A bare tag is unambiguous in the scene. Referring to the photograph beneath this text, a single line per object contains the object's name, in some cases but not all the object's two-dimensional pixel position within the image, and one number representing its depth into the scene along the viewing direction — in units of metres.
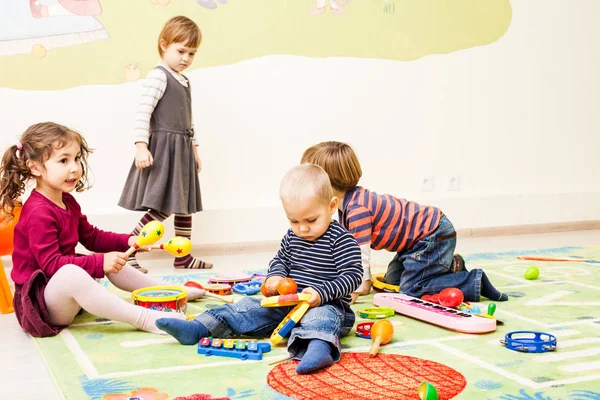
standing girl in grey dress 2.87
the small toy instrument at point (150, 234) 2.01
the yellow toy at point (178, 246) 2.10
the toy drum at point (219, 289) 2.41
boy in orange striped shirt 2.25
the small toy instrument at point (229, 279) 2.56
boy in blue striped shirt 1.74
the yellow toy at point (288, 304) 1.74
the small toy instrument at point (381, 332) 1.75
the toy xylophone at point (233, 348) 1.69
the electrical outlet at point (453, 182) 3.94
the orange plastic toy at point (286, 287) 1.79
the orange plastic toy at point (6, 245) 2.28
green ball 2.62
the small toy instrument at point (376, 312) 2.08
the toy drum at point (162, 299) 2.01
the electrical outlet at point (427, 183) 3.88
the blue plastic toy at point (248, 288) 2.43
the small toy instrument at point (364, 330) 1.87
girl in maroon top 1.90
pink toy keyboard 1.91
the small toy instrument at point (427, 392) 1.37
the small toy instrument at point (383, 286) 2.43
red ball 2.15
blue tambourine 1.73
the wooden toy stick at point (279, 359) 1.65
